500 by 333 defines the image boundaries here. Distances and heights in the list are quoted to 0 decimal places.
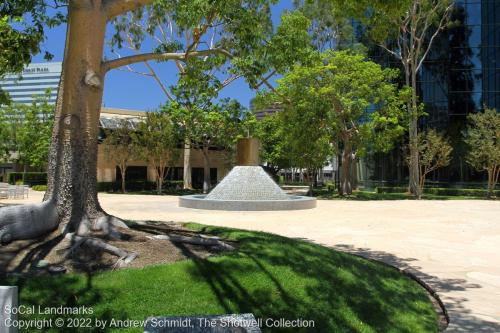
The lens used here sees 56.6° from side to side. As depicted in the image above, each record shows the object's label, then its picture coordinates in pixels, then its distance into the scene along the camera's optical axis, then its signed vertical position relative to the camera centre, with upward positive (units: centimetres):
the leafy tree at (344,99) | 2950 +514
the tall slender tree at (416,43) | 3194 +1080
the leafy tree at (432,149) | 3250 +206
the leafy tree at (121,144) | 3425 +232
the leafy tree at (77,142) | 685 +53
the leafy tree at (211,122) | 3375 +399
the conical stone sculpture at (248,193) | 1927 -72
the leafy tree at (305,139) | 3031 +263
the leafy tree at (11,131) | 4503 +429
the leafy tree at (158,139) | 3403 +274
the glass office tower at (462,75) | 3959 +901
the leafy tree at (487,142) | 3150 +254
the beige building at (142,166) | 3916 +90
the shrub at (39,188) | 3783 -108
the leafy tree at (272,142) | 3507 +331
